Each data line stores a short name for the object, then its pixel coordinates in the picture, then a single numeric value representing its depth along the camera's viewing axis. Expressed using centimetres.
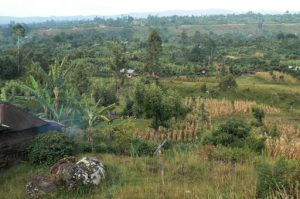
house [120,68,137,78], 5214
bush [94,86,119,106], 2844
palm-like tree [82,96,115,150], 1719
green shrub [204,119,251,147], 1327
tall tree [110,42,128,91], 3342
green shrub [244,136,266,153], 1216
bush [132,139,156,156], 1340
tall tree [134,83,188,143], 1603
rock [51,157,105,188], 906
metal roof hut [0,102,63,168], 1212
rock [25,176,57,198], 898
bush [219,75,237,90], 4150
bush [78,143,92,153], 1396
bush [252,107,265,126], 2768
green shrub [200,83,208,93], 4312
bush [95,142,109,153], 1436
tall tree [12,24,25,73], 5522
